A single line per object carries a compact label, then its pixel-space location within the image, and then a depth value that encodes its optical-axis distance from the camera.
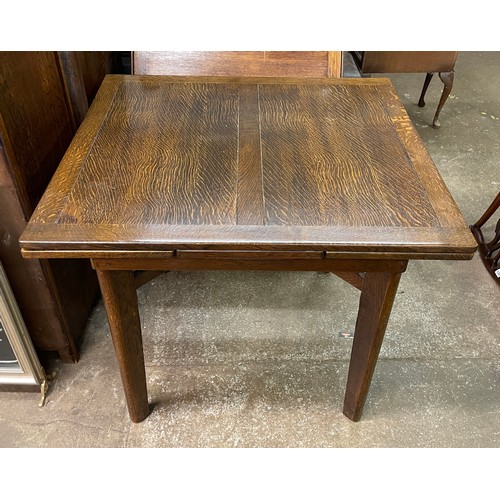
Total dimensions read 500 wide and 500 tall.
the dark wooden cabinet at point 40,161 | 1.10
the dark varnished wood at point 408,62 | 2.37
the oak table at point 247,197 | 0.89
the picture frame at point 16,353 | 1.22
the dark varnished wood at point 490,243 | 1.90
